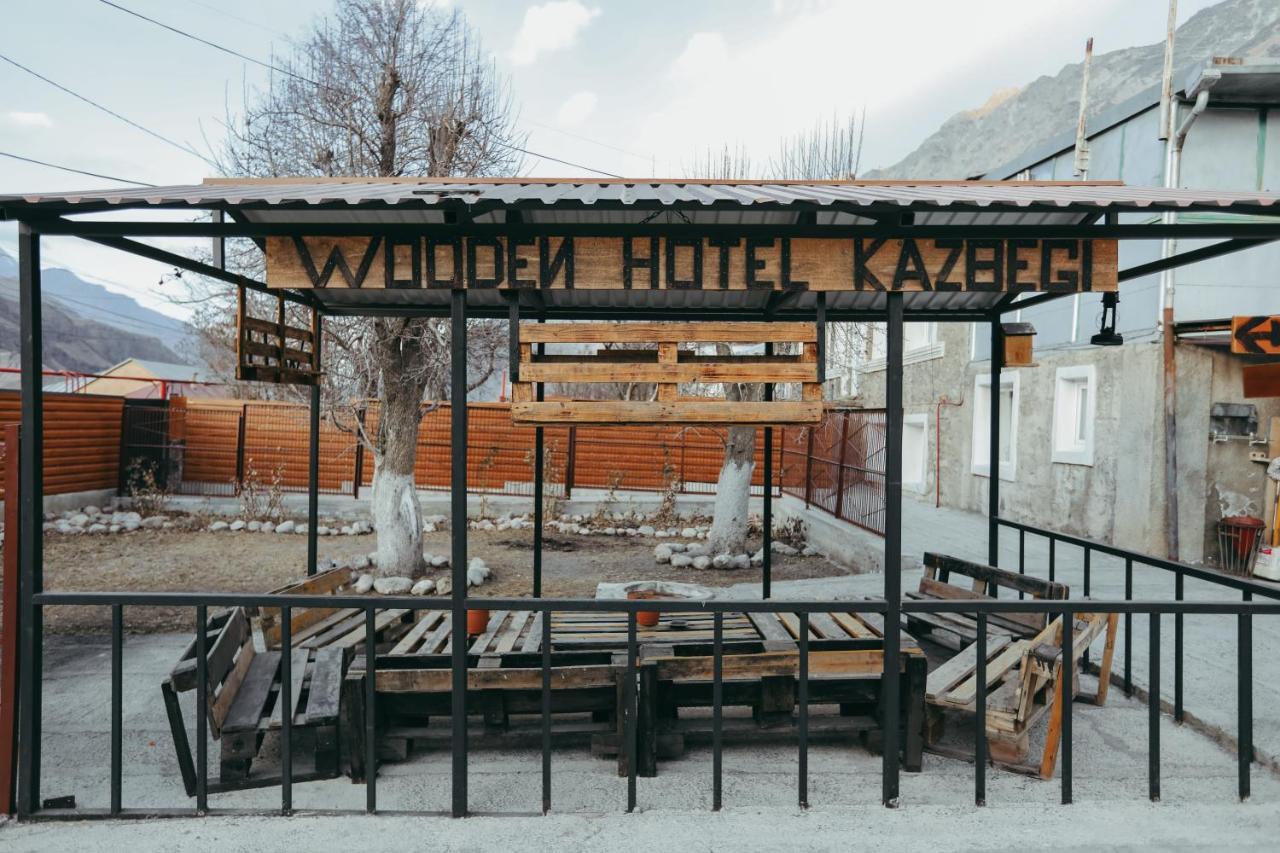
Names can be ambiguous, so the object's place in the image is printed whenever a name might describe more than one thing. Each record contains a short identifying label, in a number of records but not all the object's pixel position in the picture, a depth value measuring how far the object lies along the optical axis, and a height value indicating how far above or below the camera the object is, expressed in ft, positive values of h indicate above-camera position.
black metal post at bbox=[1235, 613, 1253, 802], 11.12 -3.86
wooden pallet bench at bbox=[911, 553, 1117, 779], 12.58 -4.48
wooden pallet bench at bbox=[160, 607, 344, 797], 11.53 -4.77
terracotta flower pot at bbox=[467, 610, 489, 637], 15.17 -4.07
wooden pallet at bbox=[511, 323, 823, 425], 11.81 +0.71
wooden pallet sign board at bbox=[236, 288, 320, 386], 15.66 +1.35
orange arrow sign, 21.91 +2.78
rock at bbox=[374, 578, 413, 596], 27.63 -6.15
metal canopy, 10.50 +3.06
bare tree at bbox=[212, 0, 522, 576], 27.55 +9.92
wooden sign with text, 11.72 +2.41
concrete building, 30.50 +2.58
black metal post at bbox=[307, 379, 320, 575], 18.57 -1.59
